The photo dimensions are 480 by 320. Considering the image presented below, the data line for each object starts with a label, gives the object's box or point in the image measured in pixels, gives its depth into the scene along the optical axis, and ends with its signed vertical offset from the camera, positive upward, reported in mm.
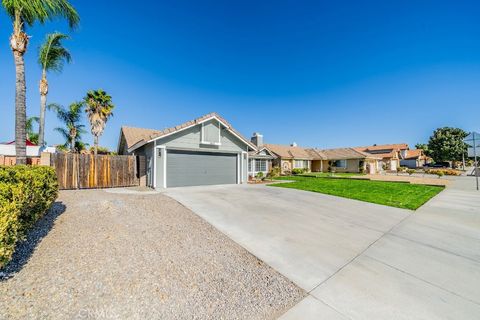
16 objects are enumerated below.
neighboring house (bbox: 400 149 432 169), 50094 +748
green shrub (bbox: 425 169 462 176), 26522 -1518
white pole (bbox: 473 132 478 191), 13302 +913
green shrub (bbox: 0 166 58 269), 2601 -641
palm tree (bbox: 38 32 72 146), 14116 +7697
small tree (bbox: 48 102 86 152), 21016 +4813
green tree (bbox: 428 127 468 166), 40031 +3538
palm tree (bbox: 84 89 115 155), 18172 +5076
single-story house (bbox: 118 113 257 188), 11836 +679
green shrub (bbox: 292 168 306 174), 27612 -1145
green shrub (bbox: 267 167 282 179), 19531 -1000
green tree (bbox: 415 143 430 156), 61984 +5378
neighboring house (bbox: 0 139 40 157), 12953 +948
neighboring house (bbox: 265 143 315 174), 28266 +735
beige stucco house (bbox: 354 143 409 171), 39219 +2005
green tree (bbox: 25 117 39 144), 23839 +4189
